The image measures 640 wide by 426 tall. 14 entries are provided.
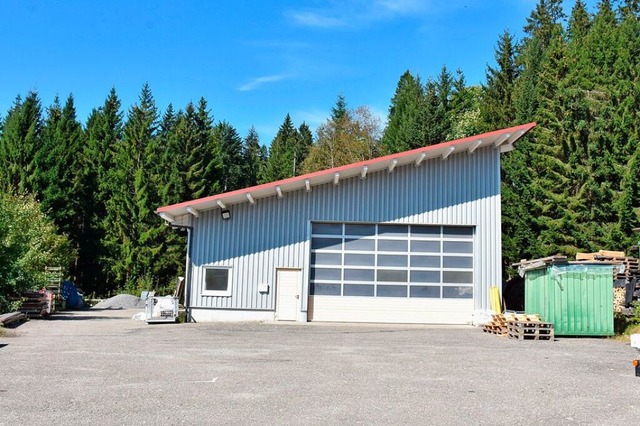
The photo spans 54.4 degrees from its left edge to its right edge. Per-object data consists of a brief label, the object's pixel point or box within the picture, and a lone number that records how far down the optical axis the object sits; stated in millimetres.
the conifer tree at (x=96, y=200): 47062
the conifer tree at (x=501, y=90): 44156
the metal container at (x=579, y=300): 17141
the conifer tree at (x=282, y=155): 65744
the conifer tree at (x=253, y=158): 69188
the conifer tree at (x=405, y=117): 46594
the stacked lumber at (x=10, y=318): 17870
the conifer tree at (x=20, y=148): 44062
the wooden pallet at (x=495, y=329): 17797
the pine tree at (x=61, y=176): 44594
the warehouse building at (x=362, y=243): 21812
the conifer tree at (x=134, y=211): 44750
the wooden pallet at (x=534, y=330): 16641
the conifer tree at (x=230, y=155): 66188
